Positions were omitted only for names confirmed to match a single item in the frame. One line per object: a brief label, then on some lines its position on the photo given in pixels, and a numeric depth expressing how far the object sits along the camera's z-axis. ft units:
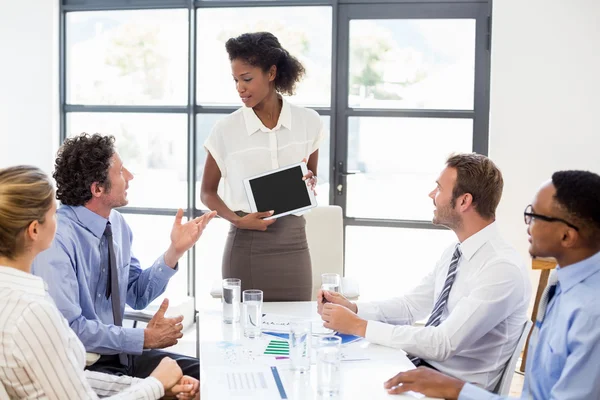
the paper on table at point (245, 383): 6.13
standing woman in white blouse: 10.11
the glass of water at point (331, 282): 8.23
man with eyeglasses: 5.41
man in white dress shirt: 7.44
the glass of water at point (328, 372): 6.16
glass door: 16.83
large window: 16.97
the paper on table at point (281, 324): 8.02
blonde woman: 5.38
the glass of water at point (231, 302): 8.27
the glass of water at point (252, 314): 7.82
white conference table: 6.22
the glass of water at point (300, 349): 6.63
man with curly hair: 7.68
